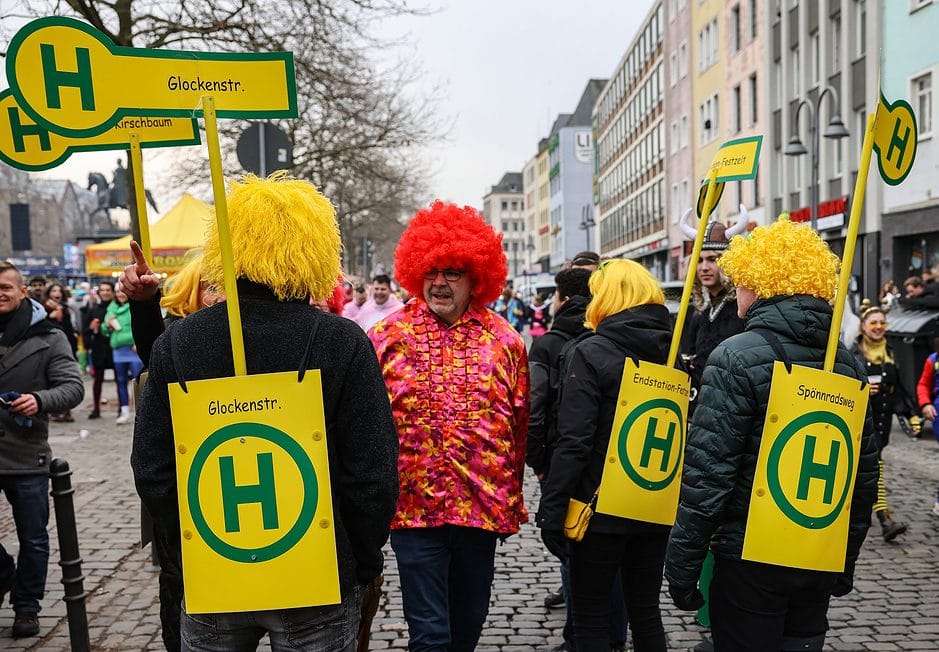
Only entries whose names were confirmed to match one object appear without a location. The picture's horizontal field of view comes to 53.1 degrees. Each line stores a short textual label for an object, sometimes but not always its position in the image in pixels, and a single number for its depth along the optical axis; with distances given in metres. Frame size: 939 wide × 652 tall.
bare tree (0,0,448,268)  11.84
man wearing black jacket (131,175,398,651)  2.46
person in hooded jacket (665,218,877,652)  3.01
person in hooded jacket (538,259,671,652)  3.73
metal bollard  4.19
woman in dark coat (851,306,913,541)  6.53
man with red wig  3.46
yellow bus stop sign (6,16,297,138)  2.67
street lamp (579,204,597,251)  45.71
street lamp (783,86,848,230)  15.45
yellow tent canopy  14.58
